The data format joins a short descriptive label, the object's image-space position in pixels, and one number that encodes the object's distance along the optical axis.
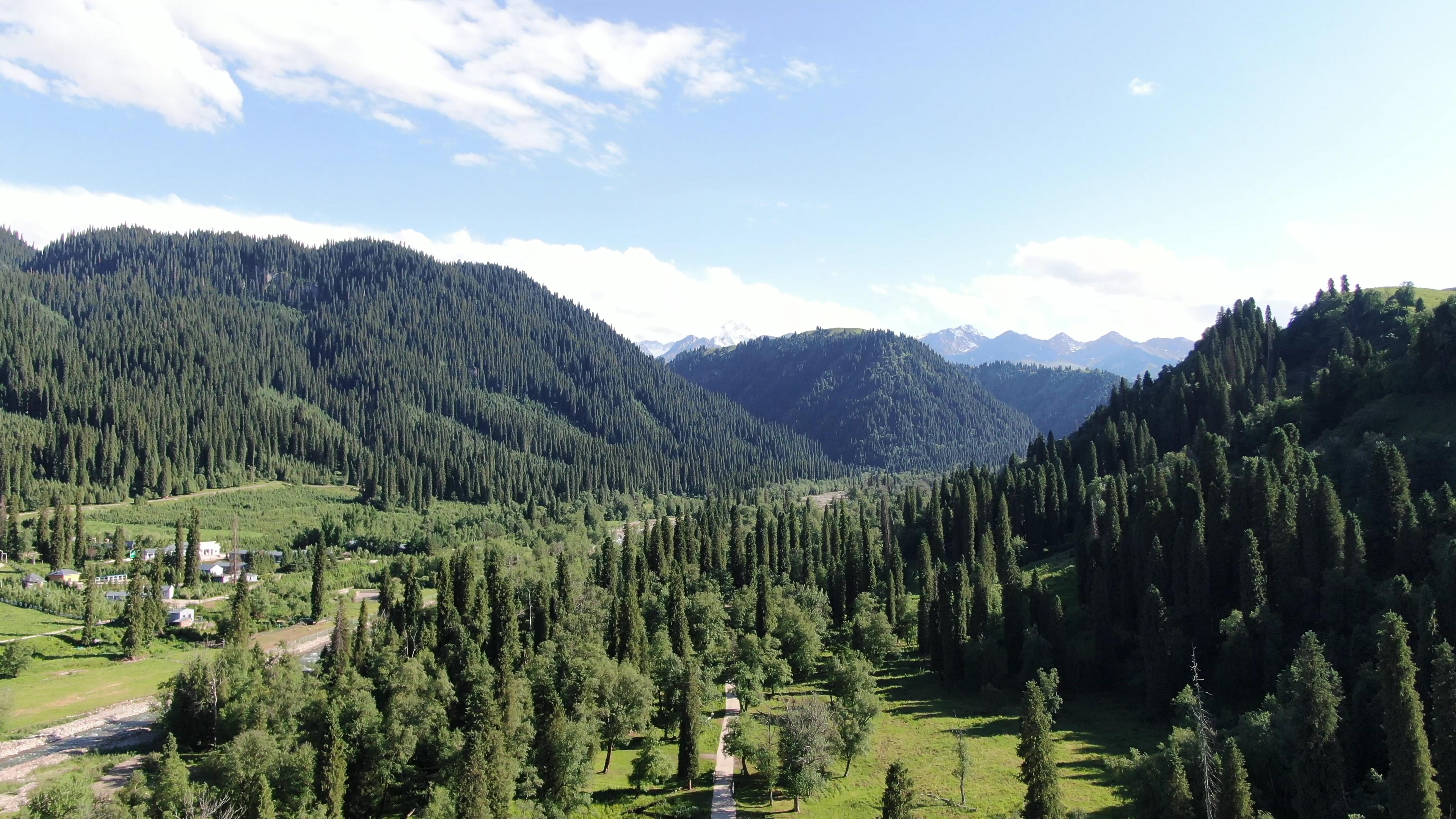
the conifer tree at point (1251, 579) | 79.69
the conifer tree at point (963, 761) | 64.00
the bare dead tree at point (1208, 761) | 47.44
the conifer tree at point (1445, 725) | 49.22
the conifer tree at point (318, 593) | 133.00
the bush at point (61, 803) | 55.88
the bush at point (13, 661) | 99.56
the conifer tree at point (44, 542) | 145.25
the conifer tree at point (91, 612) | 113.19
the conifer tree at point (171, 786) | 59.25
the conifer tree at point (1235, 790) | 46.59
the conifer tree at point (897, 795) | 51.78
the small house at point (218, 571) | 150.75
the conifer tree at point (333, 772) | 64.00
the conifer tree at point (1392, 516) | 73.62
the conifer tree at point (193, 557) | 141.75
